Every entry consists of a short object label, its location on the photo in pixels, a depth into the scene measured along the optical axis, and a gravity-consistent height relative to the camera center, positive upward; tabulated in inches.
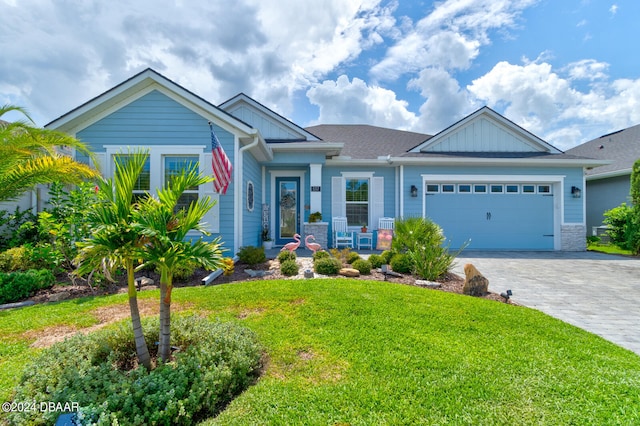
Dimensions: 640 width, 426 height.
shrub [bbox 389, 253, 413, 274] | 243.9 -40.7
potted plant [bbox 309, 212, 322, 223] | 377.2 -0.6
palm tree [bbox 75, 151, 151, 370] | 87.2 -5.9
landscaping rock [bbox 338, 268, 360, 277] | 231.9 -45.7
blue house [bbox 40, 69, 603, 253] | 398.3 +48.9
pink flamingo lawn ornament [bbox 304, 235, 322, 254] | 286.8 -30.4
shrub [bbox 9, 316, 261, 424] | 73.4 -47.2
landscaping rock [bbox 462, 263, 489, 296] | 195.3 -46.9
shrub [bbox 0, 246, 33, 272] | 207.6 -31.3
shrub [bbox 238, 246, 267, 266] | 258.5 -35.5
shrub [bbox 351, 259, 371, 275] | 239.8 -42.0
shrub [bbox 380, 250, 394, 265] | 262.1 -37.6
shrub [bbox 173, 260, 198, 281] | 213.3 -44.6
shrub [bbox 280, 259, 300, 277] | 231.1 -42.0
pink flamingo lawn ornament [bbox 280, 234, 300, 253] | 268.2 -27.9
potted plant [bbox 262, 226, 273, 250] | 388.5 -31.9
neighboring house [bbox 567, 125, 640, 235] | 506.9 +73.0
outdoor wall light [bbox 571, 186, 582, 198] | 414.3 +34.9
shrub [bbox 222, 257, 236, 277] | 234.9 -44.7
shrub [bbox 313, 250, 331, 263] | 257.8 -34.9
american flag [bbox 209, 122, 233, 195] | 255.9 +45.6
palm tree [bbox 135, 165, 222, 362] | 88.7 -6.7
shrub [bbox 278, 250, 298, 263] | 257.7 -35.6
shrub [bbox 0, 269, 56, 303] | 184.4 -44.2
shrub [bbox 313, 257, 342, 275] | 234.5 -40.6
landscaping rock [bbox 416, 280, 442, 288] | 210.1 -49.9
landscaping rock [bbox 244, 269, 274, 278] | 232.2 -46.2
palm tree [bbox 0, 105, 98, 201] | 211.5 +43.9
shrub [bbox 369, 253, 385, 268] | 261.0 -41.5
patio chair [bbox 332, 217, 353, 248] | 393.4 -24.0
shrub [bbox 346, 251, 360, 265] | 265.3 -38.4
